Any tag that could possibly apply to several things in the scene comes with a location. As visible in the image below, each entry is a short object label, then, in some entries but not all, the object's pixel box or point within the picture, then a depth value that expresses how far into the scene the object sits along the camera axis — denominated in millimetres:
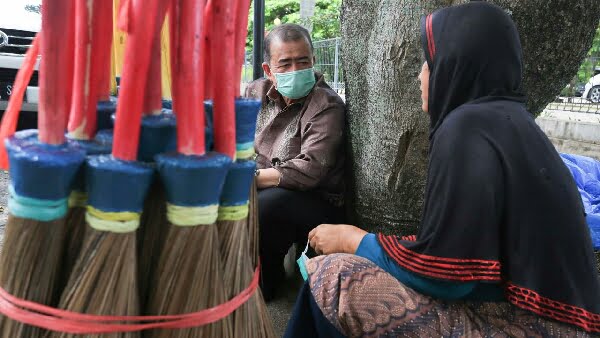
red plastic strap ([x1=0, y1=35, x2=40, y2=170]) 1014
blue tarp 3193
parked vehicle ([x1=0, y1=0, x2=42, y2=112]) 5234
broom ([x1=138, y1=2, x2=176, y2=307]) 911
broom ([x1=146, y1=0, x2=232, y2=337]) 852
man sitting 2502
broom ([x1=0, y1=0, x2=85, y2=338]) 813
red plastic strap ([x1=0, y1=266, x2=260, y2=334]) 843
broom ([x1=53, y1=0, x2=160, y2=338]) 824
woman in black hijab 1393
